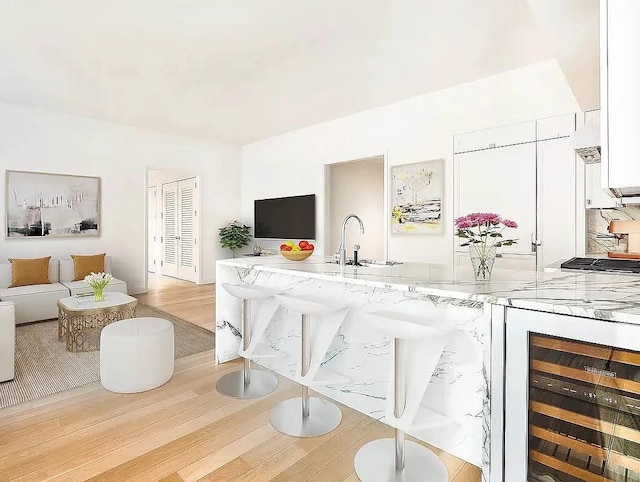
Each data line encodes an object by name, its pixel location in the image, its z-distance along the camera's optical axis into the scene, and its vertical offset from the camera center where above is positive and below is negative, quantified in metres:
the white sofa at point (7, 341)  2.66 -0.74
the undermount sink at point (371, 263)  2.58 -0.18
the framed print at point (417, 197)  4.57 +0.53
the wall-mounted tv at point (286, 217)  6.23 +0.38
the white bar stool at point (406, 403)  1.62 -0.73
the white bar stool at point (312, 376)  2.09 -0.79
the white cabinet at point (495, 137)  3.83 +1.09
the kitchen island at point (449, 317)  1.38 -0.38
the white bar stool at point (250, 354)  2.47 -0.77
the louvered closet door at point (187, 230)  7.38 +0.17
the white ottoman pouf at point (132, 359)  2.62 -0.85
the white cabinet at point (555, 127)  3.58 +1.09
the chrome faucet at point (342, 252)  2.58 -0.09
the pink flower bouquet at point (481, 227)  1.88 +0.06
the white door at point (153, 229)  8.92 +0.22
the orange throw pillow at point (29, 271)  4.73 -0.43
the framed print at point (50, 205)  5.20 +0.48
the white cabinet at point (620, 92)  1.21 +0.48
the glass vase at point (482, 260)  1.89 -0.11
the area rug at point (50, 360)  2.65 -1.05
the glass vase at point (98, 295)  3.81 -0.58
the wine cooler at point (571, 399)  1.18 -0.54
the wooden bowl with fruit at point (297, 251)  2.76 -0.09
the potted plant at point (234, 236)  7.20 +0.04
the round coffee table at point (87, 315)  3.55 -0.80
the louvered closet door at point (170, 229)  8.04 +0.20
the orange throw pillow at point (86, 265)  5.22 -0.38
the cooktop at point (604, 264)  2.68 -0.19
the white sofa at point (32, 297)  4.35 -0.70
